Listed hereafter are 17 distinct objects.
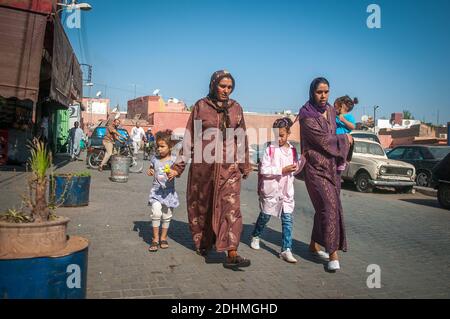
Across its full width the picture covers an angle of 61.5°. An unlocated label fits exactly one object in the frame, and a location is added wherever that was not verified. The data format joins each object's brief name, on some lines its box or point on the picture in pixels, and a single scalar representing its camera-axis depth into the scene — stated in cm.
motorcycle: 1403
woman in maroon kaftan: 416
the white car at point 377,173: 1211
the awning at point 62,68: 1092
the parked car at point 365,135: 1581
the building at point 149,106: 5084
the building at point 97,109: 6147
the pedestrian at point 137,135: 1951
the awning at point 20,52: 957
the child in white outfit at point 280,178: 459
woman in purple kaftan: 423
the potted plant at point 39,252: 235
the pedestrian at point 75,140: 1755
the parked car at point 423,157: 1431
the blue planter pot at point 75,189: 682
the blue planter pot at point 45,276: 234
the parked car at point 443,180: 966
